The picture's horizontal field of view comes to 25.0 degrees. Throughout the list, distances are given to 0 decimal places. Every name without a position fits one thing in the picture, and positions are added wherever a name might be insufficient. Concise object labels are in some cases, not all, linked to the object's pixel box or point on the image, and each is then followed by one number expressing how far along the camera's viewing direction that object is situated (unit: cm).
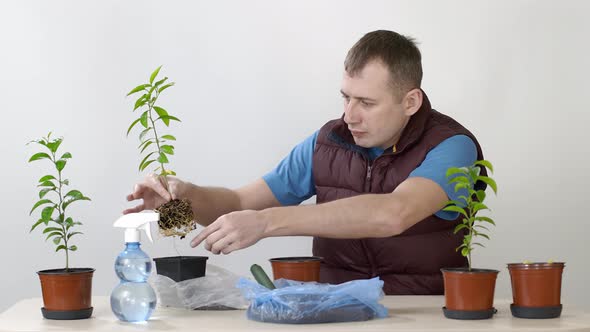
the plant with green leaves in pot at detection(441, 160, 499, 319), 245
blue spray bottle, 245
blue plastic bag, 241
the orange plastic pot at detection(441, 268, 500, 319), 245
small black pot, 268
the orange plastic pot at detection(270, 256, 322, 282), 269
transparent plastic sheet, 262
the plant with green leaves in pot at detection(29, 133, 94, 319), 251
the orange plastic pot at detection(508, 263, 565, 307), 246
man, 315
